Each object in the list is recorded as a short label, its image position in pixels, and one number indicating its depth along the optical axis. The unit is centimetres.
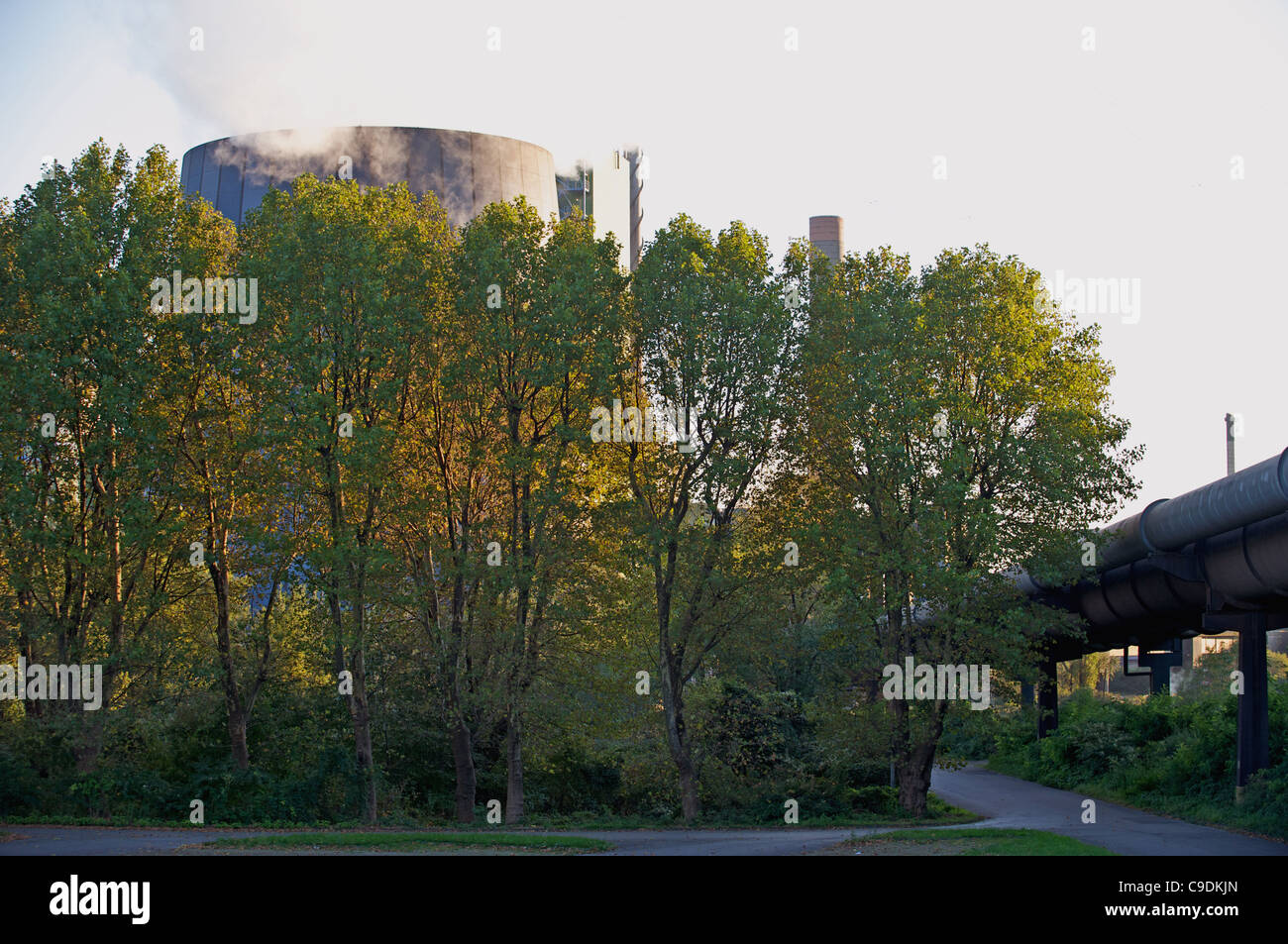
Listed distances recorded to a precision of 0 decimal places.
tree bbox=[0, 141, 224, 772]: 3083
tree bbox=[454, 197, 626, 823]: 3275
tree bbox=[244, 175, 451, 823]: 3116
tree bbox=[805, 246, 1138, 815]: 3122
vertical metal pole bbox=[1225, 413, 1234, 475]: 5306
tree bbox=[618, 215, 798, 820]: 3253
